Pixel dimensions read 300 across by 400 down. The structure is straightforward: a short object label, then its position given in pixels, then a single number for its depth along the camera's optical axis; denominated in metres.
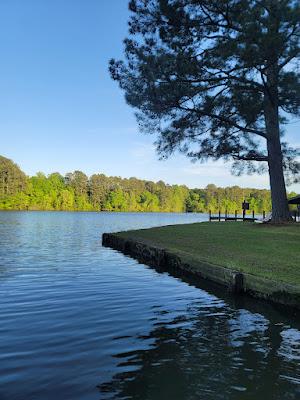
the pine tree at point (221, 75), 19.12
